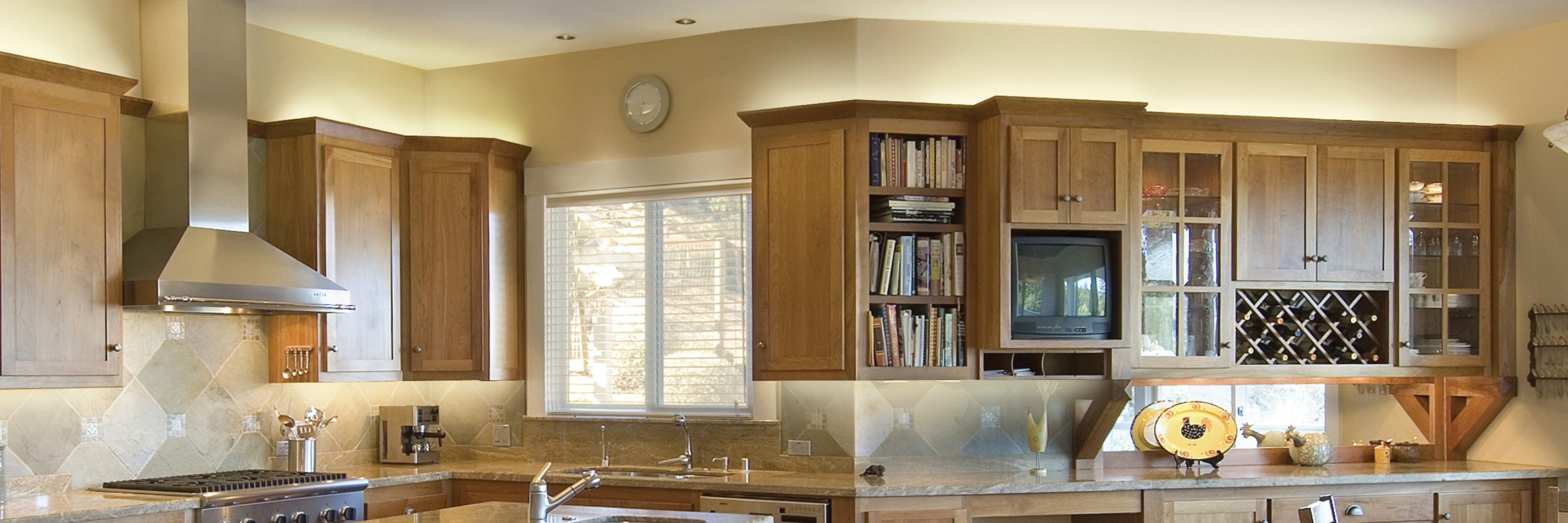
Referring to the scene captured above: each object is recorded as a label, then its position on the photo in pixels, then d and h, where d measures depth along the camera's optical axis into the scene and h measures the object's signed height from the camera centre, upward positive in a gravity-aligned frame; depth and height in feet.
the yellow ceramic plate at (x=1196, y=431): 17.87 -2.54
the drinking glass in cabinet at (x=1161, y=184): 17.75 +0.90
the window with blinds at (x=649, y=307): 18.84 -0.85
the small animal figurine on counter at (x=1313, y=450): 18.45 -2.91
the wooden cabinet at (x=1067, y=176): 16.83 +0.97
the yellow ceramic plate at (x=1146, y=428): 18.33 -2.57
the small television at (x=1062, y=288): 17.03 -0.52
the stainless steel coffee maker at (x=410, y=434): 19.25 -2.75
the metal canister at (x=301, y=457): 17.79 -2.84
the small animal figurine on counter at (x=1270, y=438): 19.10 -2.83
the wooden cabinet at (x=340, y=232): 17.85 +0.27
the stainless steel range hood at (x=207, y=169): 15.87 +1.06
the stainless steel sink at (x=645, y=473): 17.95 -3.17
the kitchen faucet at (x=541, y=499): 11.09 -2.14
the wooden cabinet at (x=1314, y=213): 17.99 +0.48
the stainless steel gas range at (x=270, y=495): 15.03 -2.97
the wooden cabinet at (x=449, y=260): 19.21 -0.13
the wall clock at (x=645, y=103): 19.24 +2.22
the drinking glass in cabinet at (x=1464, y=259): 18.62 -0.17
